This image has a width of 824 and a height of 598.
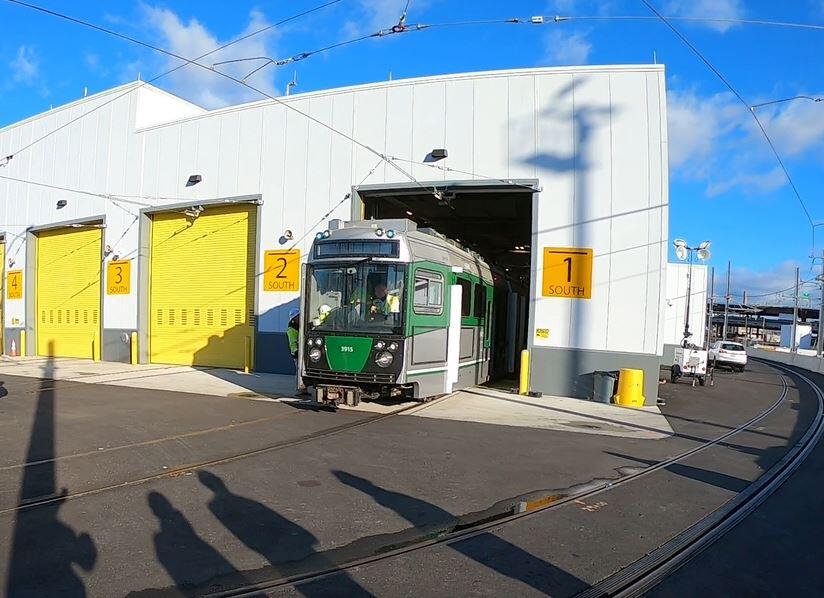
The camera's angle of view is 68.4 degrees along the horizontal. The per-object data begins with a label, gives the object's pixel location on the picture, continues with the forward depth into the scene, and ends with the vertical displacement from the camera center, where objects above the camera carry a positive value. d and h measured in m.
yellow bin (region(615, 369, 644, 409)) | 15.32 -2.29
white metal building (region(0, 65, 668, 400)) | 16.30 +3.11
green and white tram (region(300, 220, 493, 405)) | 11.31 -0.46
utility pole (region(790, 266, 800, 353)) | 49.19 -2.08
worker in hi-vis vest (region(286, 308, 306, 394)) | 14.70 -1.09
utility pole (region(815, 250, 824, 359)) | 41.16 -2.46
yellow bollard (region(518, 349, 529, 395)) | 16.48 -2.23
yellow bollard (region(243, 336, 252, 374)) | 20.28 -2.34
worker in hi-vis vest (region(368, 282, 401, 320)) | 11.37 -0.24
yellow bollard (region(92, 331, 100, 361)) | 24.40 -2.69
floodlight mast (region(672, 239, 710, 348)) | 22.11 +1.91
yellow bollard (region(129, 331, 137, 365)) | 22.66 -2.49
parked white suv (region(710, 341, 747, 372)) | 32.59 -2.87
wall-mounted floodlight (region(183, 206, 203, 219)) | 21.60 +2.61
